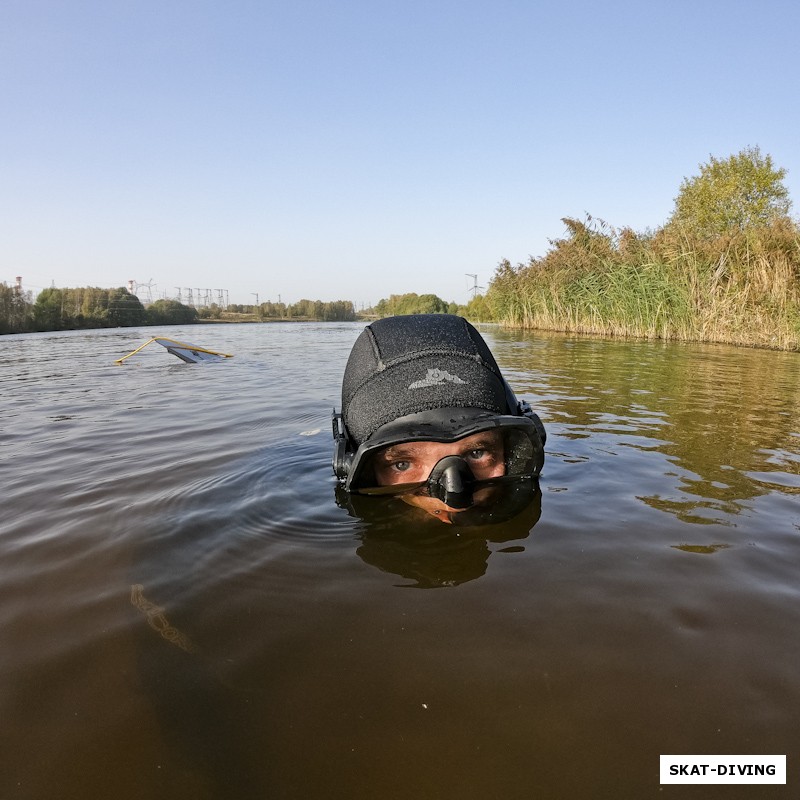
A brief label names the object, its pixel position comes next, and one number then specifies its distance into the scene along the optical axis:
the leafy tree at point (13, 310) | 42.78
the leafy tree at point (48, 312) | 47.79
